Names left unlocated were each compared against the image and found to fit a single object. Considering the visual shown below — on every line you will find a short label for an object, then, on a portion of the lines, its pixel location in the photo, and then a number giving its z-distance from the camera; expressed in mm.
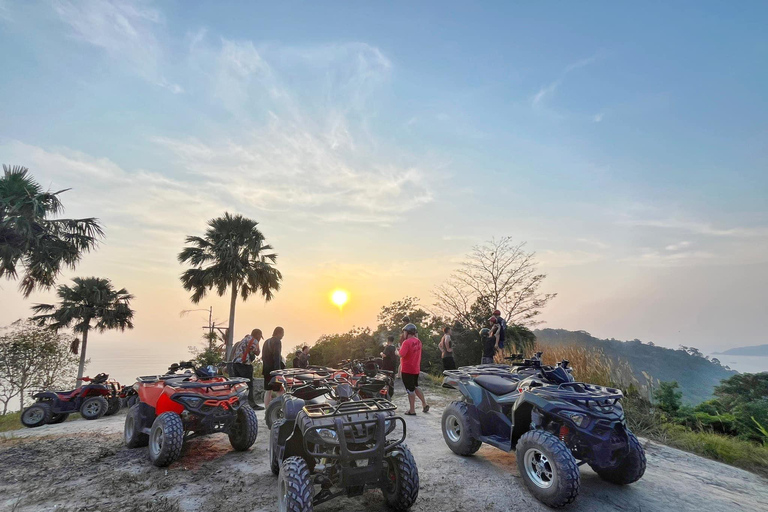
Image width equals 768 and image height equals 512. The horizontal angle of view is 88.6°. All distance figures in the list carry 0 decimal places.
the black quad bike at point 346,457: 3359
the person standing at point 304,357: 12961
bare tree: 19703
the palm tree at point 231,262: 23234
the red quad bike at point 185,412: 5246
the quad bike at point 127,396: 12569
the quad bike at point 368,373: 7243
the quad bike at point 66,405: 10695
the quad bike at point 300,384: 4586
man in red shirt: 8324
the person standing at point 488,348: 10844
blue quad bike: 3928
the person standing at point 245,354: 9352
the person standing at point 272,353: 8383
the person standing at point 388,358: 11719
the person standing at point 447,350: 11525
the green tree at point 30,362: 28250
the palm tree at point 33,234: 14281
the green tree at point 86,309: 23859
